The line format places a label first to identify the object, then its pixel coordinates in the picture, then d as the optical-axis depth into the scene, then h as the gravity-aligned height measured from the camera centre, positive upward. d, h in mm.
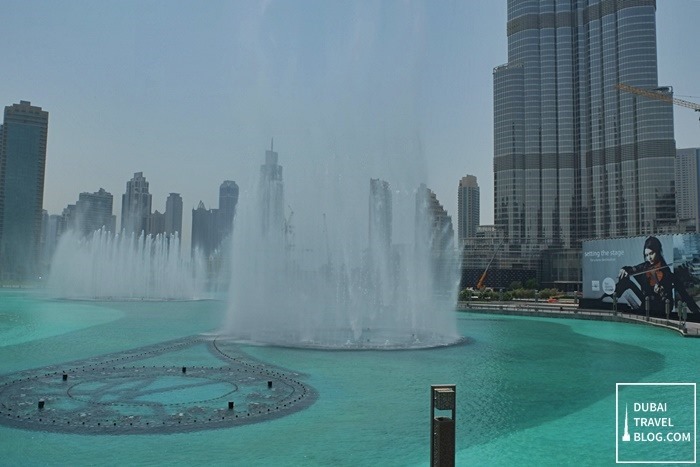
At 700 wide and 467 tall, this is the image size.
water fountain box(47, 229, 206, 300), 78250 +593
